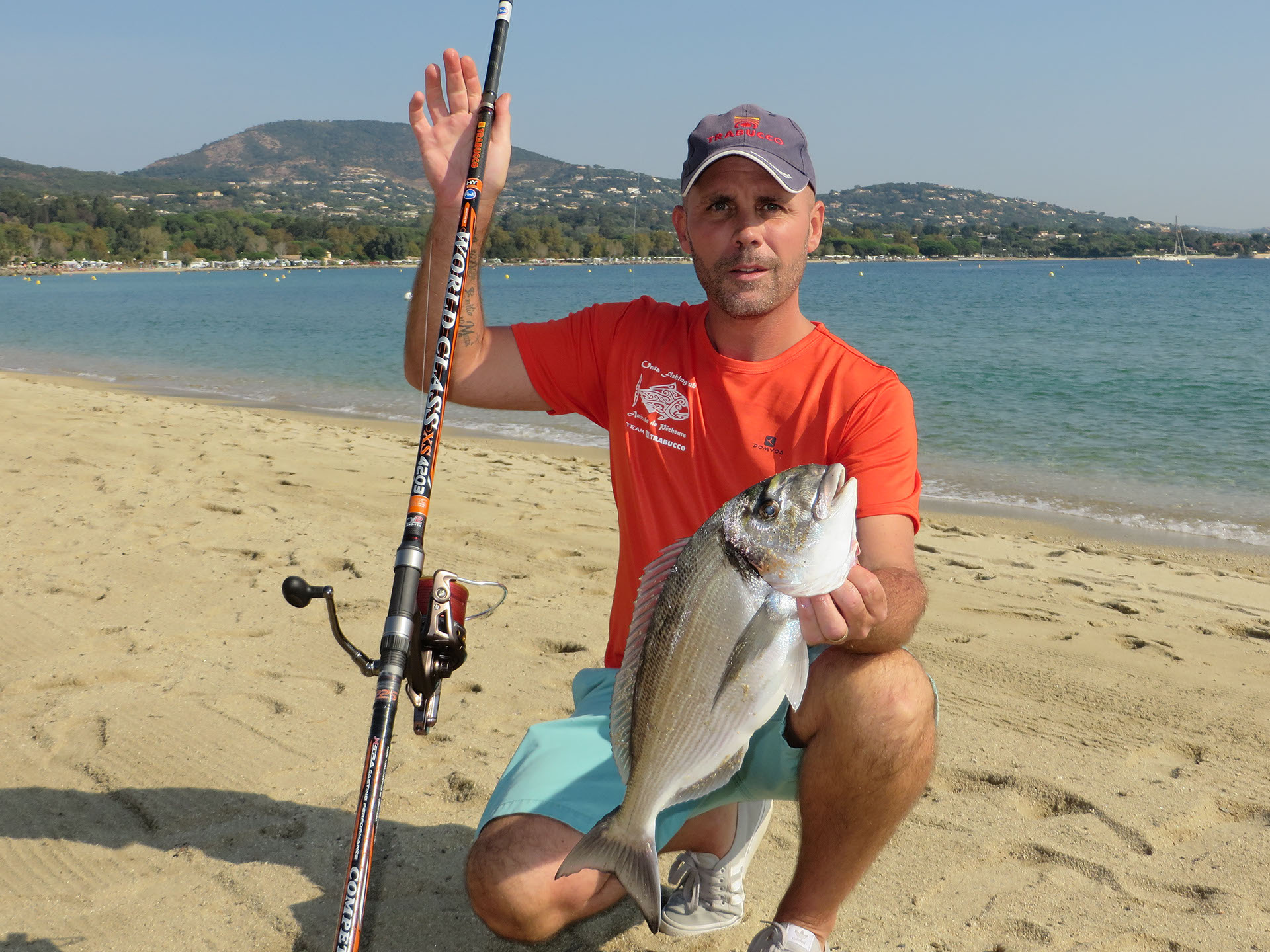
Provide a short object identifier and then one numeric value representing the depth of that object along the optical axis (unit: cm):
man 227
